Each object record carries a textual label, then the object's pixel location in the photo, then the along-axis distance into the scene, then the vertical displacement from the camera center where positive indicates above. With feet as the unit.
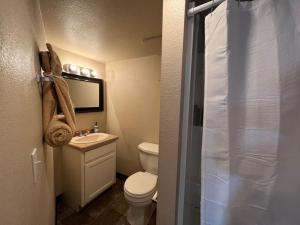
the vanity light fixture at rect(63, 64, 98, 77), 6.28 +1.75
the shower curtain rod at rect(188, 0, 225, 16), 2.02 +1.60
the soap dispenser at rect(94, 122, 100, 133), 7.60 -1.19
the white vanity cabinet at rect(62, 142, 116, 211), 5.56 -2.88
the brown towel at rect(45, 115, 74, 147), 3.03 -0.60
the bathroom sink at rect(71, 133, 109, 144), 6.37 -1.55
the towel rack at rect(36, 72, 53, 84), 3.18 +0.63
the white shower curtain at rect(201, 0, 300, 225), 1.55 -0.07
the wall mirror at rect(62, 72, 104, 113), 6.67 +0.71
